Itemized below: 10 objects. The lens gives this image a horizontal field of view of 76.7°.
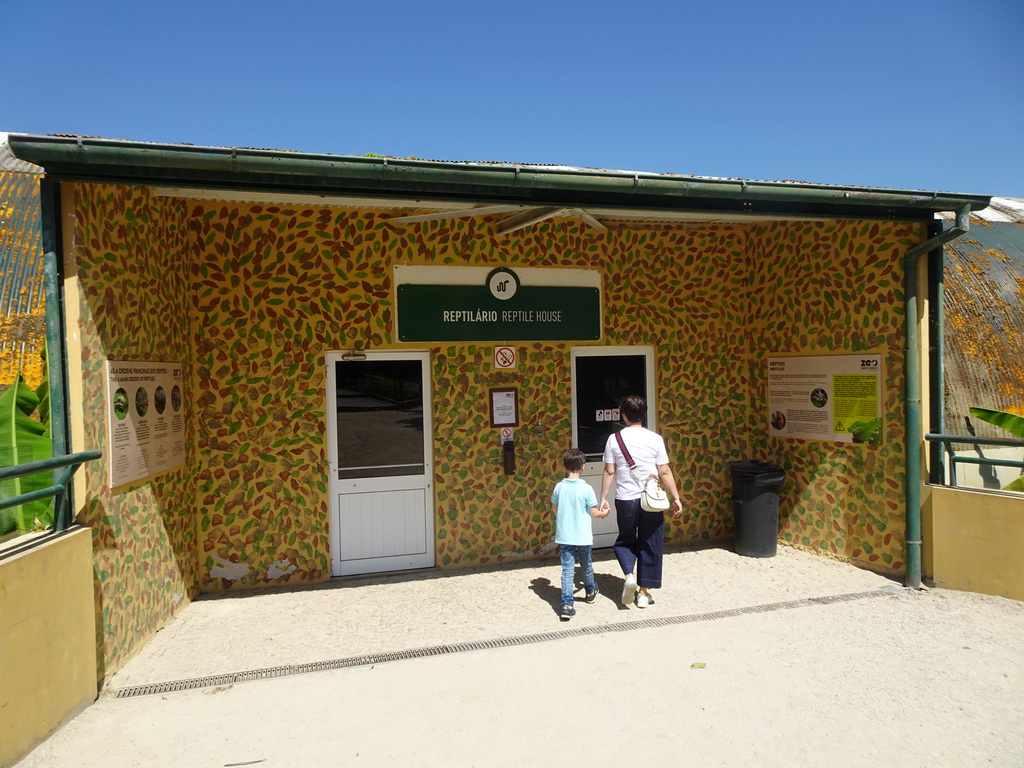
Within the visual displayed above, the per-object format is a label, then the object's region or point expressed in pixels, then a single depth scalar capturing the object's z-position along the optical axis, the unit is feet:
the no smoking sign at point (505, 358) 22.98
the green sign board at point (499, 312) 22.07
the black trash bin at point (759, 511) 23.40
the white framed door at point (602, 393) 24.16
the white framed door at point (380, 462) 21.62
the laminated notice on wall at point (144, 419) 15.17
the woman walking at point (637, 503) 18.30
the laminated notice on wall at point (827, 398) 21.33
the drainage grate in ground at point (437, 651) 14.15
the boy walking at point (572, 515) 17.72
